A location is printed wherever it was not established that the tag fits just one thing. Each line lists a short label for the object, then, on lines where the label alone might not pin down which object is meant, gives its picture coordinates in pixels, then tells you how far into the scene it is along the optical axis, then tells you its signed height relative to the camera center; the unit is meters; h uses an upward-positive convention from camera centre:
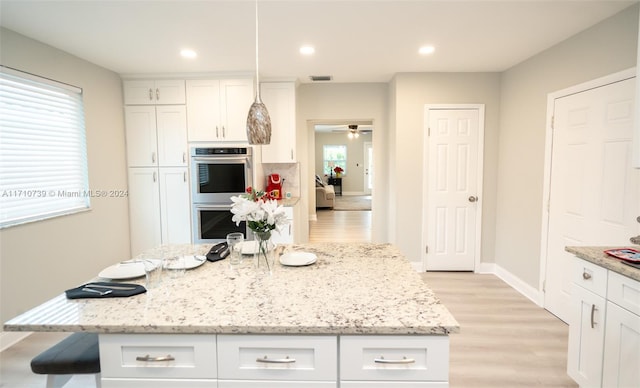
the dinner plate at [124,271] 1.59 -0.48
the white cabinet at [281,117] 4.18 +0.69
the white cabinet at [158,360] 1.19 -0.67
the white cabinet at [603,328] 1.58 -0.81
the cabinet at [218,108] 3.93 +0.75
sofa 9.44 -0.73
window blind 2.62 +0.20
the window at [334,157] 12.81 +0.58
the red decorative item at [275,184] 4.56 -0.16
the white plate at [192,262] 1.70 -0.47
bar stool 1.35 -0.76
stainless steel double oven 3.92 -0.13
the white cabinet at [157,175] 3.97 -0.03
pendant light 1.79 +0.26
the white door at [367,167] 12.89 +0.19
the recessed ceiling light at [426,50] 3.08 +1.14
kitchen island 1.16 -0.59
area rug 9.76 -0.97
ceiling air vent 4.13 +1.18
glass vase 1.70 -0.43
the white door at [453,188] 3.97 -0.19
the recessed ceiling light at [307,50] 3.07 +1.14
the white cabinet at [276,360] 1.17 -0.66
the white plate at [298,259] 1.75 -0.47
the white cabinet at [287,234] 3.96 -0.75
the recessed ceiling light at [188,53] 3.16 +1.14
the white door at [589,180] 2.33 -0.06
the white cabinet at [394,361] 1.16 -0.66
